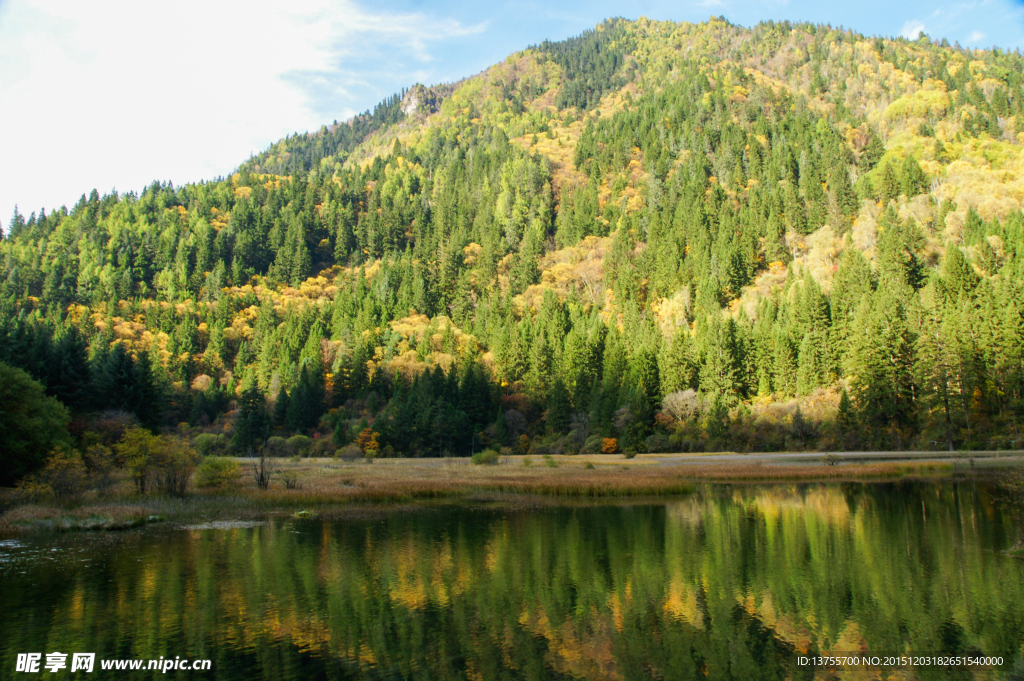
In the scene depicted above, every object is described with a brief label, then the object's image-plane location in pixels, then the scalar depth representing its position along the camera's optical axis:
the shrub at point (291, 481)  43.69
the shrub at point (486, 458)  71.00
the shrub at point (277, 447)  94.62
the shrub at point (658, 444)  85.52
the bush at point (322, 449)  91.59
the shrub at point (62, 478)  37.12
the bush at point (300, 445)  95.00
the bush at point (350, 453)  84.44
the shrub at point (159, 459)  39.66
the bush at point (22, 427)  39.09
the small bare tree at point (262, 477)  43.67
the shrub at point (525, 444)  97.25
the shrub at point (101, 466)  42.31
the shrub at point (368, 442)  87.38
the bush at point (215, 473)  43.11
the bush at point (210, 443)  89.46
